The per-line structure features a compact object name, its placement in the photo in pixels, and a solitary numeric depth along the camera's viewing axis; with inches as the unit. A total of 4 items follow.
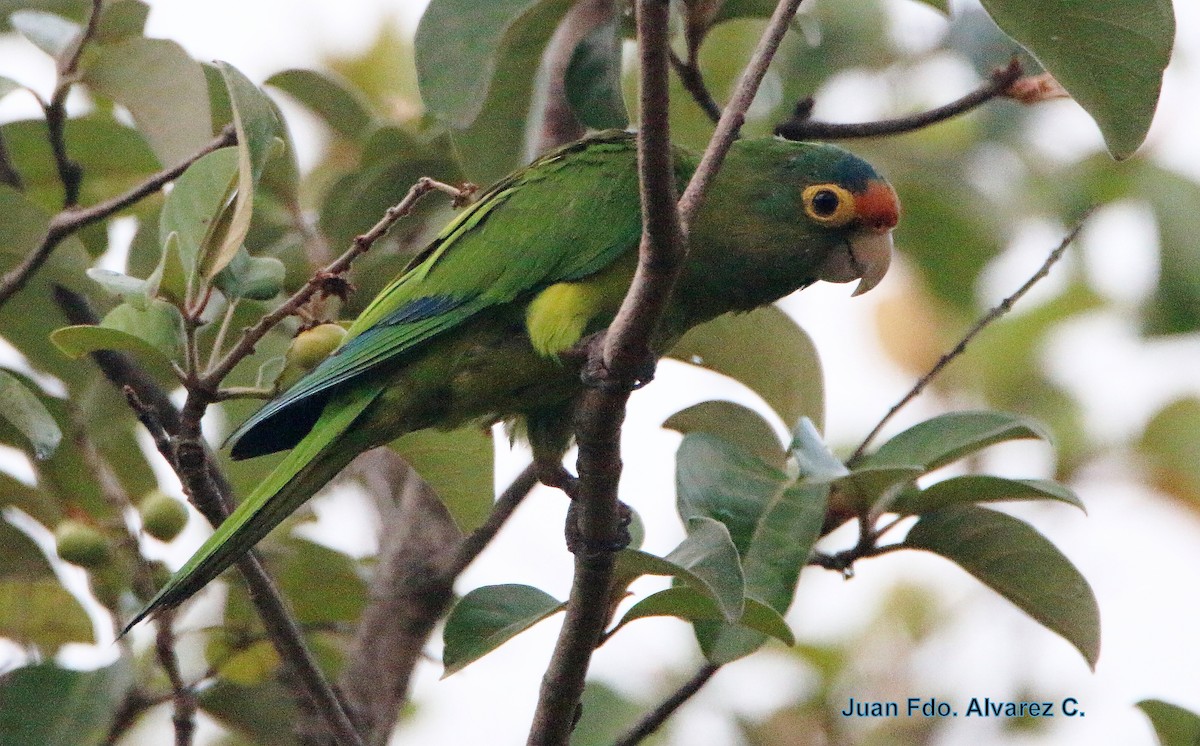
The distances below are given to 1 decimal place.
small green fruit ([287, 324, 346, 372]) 230.5
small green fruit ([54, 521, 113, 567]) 255.8
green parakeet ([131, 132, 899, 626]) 253.6
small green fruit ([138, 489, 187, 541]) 258.7
